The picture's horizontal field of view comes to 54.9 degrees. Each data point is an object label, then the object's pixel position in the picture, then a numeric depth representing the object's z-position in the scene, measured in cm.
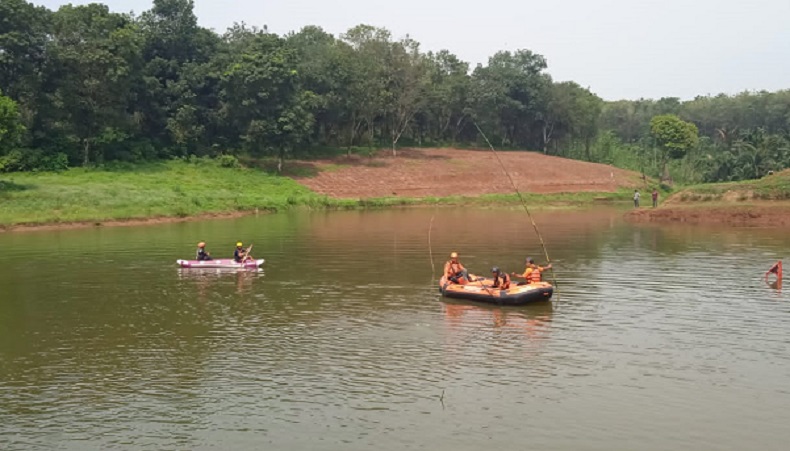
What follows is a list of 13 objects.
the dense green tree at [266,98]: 8012
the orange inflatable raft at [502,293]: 2711
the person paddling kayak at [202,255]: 3647
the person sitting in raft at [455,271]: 2930
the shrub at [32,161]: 6688
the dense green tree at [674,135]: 9219
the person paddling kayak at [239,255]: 3581
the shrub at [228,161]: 8112
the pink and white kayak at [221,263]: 3584
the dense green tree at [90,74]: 7181
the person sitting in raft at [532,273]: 2833
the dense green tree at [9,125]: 5497
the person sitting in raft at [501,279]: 2753
